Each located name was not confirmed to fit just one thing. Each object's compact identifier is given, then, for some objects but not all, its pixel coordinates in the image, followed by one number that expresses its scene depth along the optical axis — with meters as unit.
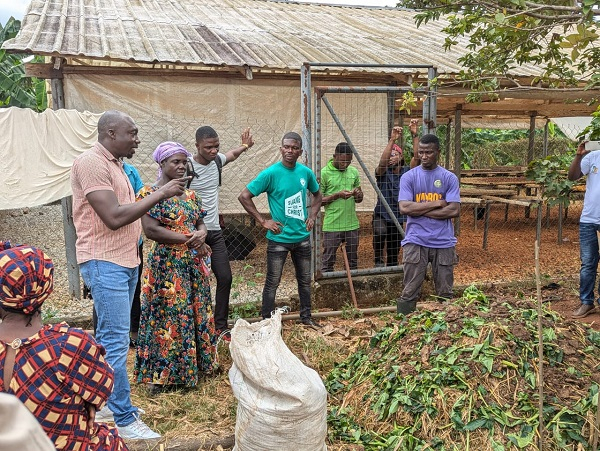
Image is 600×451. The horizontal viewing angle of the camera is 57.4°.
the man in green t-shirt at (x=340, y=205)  6.30
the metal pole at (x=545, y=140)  13.83
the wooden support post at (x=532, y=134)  11.87
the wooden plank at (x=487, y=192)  10.17
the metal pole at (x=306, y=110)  5.69
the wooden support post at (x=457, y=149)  9.46
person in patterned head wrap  1.85
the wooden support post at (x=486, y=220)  9.27
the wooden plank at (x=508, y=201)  8.79
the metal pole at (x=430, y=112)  6.14
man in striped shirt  3.08
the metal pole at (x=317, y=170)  5.74
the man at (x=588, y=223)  5.54
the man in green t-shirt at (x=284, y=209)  5.16
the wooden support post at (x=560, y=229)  9.88
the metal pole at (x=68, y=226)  5.98
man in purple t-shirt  4.96
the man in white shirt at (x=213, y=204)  4.79
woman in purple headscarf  3.85
